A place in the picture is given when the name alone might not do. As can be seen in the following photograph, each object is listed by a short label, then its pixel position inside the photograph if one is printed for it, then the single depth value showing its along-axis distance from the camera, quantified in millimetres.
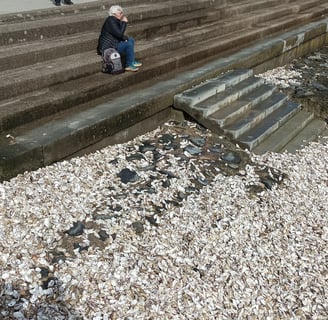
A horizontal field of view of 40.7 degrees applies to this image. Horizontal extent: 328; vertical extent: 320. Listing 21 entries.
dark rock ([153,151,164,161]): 5246
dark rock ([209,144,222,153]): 5671
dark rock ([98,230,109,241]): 3869
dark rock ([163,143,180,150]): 5527
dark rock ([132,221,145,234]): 4043
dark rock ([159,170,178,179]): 4926
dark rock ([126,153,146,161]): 5152
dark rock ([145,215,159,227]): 4184
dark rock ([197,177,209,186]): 4966
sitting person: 6246
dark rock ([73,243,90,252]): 3712
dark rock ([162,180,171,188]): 4758
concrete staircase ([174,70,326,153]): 6082
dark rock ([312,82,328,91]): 8500
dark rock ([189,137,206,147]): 5708
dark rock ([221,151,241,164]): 5531
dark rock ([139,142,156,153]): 5423
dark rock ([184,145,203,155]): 5490
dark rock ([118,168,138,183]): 4709
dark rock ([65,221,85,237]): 3838
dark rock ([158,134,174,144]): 5723
